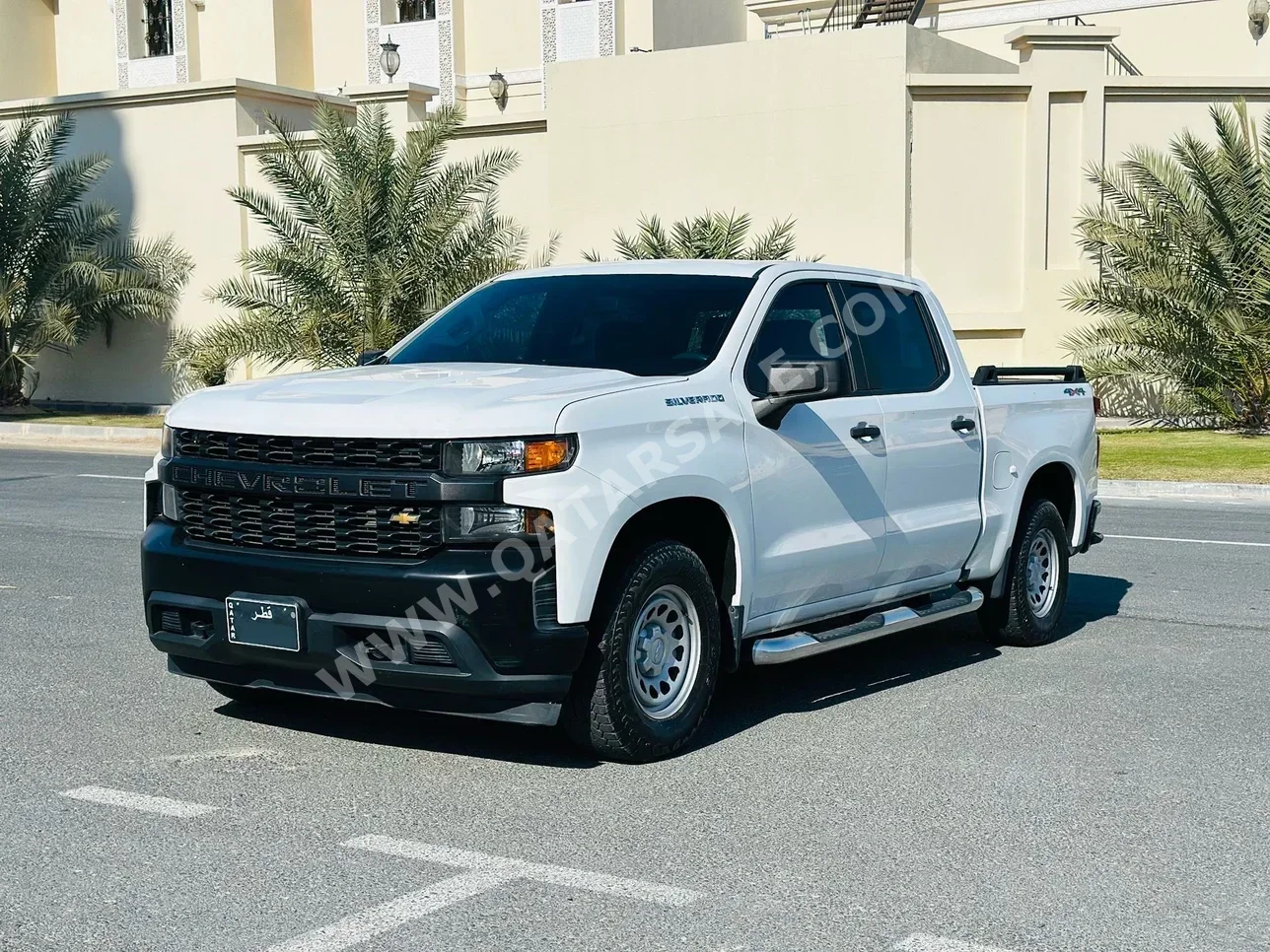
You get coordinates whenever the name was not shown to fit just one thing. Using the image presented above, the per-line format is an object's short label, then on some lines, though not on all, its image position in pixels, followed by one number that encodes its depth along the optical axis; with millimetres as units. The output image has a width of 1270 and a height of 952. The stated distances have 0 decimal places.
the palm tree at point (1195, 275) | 21609
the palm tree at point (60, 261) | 28594
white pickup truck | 5746
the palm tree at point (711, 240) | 23438
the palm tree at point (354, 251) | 23406
